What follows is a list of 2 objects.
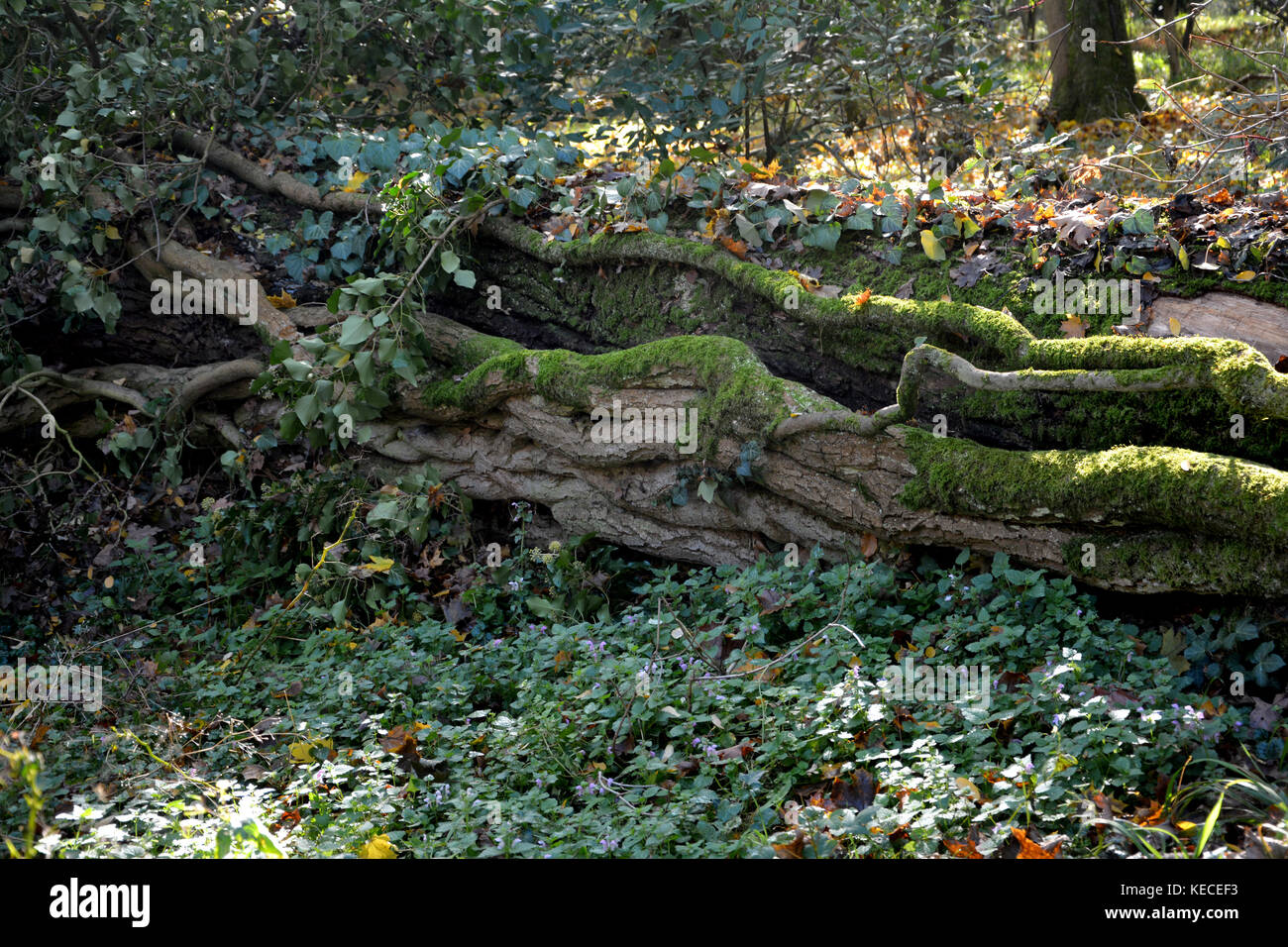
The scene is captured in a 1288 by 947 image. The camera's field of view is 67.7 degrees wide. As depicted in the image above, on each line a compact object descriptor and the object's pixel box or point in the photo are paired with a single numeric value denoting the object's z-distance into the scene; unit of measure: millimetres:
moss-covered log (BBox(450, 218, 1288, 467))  3695
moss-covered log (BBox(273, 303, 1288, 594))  3484
